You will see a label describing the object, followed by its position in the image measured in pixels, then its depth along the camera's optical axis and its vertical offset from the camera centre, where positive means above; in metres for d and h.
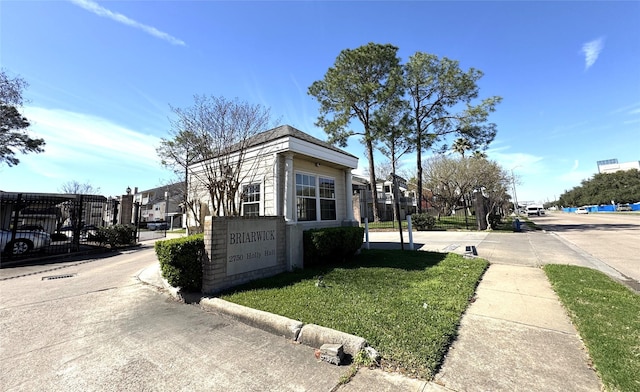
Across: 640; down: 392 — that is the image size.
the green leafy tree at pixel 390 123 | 21.14 +7.76
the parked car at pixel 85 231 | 18.18 -0.04
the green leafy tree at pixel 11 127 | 15.98 +6.92
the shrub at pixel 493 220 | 21.31 -0.48
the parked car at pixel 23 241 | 10.95 -0.38
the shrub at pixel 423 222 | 21.06 -0.36
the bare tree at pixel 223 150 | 8.26 +2.46
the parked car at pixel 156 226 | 41.81 +0.33
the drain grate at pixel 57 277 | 7.55 -1.31
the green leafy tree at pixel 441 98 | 22.59 +10.55
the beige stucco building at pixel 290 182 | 8.39 +1.45
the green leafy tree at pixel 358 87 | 21.16 +10.95
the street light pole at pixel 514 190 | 27.76 +3.37
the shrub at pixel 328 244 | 7.44 -0.69
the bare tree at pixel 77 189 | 46.08 +7.38
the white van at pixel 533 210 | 51.31 +0.59
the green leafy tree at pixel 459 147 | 39.50 +10.64
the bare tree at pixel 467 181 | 21.52 +3.50
